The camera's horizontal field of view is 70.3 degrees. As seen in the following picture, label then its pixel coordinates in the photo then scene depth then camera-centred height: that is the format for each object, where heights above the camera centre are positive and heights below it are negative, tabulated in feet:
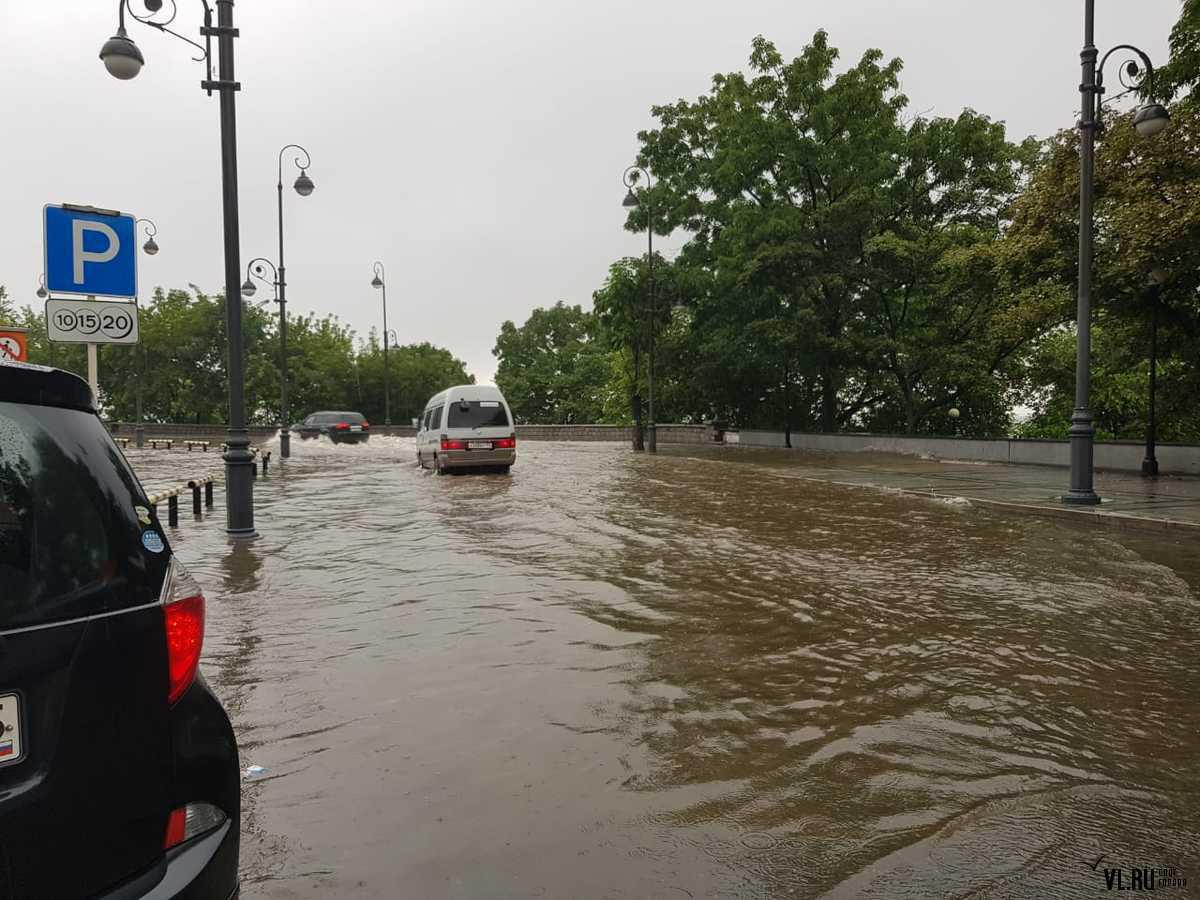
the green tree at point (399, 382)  214.28 +8.38
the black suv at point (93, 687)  5.87 -2.02
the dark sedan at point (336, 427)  151.12 -2.27
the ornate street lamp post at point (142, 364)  86.69 +11.49
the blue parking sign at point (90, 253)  26.96 +5.31
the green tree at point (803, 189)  106.63 +30.17
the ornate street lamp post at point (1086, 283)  44.68 +6.89
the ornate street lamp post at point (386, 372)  158.32 +10.10
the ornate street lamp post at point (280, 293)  98.86 +14.89
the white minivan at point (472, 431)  71.92 -1.41
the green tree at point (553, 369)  251.39 +15.27
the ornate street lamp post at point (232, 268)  35.68 +6.22
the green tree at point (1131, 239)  55.42 +12.35
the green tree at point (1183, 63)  57.82 +24.56
